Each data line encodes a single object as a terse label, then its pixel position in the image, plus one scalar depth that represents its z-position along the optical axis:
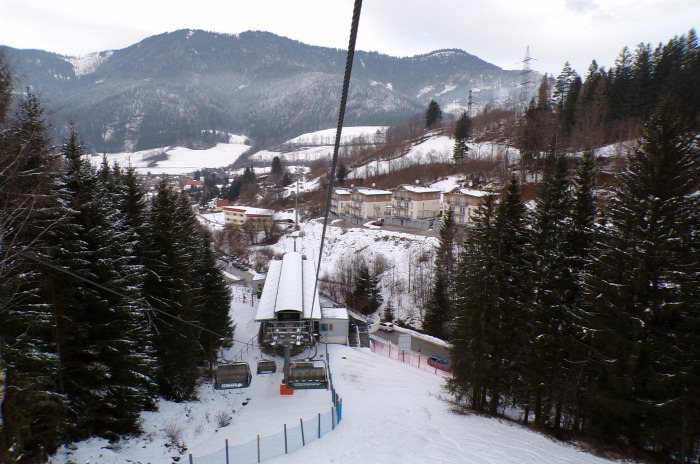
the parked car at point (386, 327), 36.75
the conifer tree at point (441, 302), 36.00
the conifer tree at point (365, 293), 41.69
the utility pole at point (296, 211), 75.19
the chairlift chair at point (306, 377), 19.31
